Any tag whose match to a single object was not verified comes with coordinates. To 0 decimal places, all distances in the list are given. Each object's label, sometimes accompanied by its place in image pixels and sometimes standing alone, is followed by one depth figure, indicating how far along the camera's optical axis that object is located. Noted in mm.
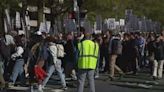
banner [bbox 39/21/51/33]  23612
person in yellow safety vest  13533
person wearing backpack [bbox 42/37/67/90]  16156
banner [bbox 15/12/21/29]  30741
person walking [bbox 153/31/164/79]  19745
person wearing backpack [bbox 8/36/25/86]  17397
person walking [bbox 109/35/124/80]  19750
